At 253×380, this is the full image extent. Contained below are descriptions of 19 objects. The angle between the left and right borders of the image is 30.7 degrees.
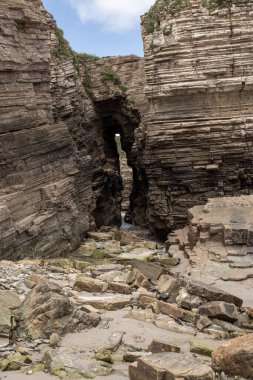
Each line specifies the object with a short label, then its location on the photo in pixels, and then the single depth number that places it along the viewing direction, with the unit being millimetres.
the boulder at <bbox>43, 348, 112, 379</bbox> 6668
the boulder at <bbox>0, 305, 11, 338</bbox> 7884
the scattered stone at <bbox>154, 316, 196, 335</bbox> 8704
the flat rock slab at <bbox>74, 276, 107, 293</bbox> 11039
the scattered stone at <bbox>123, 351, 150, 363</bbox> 7181
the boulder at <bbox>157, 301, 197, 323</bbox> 9523
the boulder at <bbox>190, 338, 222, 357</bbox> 7465
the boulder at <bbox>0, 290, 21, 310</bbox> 8942
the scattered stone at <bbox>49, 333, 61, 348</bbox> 7668
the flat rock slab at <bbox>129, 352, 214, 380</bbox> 5838
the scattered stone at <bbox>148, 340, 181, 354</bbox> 7188
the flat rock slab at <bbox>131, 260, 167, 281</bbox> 13105
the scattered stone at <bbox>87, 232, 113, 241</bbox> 22188
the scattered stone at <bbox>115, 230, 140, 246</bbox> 22328
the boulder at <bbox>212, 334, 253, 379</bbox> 6227
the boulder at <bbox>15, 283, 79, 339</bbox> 8109
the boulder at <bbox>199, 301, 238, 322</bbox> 9391
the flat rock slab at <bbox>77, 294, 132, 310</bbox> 9684
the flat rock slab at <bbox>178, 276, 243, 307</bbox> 10367
